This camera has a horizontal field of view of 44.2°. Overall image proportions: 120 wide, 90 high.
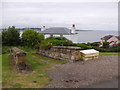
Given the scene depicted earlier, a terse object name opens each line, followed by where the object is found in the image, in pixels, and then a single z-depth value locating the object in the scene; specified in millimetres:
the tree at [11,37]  22797
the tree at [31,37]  22422
